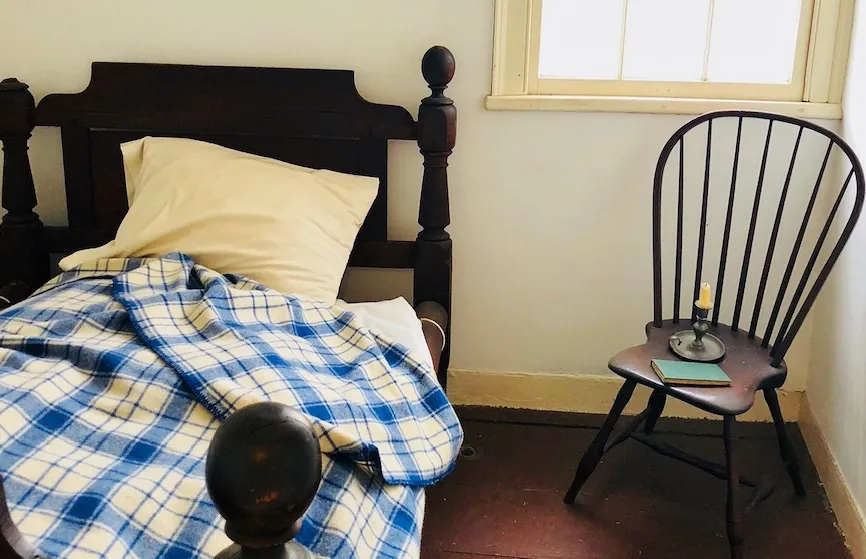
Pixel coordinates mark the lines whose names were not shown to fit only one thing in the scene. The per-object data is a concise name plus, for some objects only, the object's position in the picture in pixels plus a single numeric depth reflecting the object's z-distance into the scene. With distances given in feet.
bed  3.35
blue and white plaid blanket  3.67
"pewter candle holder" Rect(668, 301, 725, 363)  6.22
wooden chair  5.90
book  5.86
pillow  6.31
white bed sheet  5.90
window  7.08
